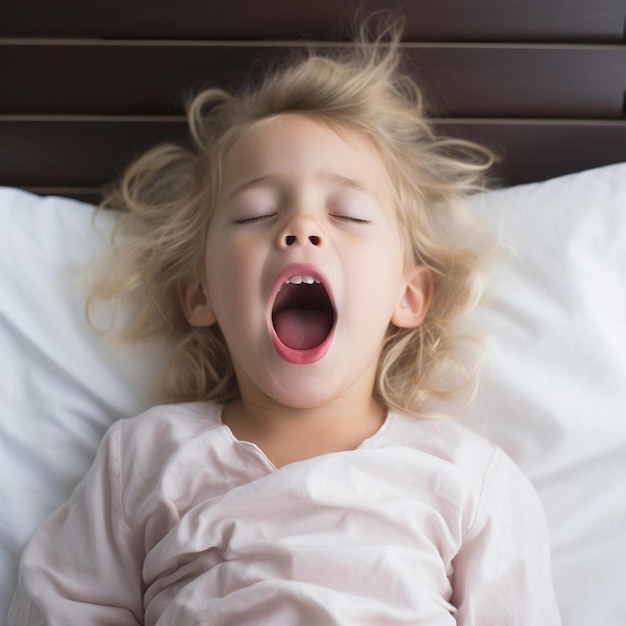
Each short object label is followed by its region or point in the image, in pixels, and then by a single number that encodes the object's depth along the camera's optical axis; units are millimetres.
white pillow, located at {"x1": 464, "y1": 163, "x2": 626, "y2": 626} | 1322
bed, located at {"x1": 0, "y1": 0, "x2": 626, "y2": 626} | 1363
